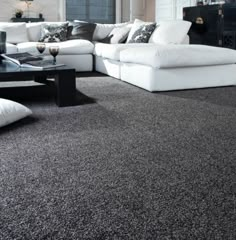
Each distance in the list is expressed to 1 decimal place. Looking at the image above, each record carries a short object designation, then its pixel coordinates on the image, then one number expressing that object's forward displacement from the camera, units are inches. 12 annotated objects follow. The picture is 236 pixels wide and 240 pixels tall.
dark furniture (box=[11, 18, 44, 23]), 305.6
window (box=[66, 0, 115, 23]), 339.0
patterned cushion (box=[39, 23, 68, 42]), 214.2
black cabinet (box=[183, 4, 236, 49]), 230.5
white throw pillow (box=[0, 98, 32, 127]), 89.0
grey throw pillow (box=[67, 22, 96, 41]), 219.9
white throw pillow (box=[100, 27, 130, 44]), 214.7
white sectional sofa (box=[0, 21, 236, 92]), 138.2
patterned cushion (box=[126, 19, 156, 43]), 205.6
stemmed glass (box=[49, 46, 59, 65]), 130.2
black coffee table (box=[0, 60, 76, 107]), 108.7
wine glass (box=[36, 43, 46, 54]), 142.2
